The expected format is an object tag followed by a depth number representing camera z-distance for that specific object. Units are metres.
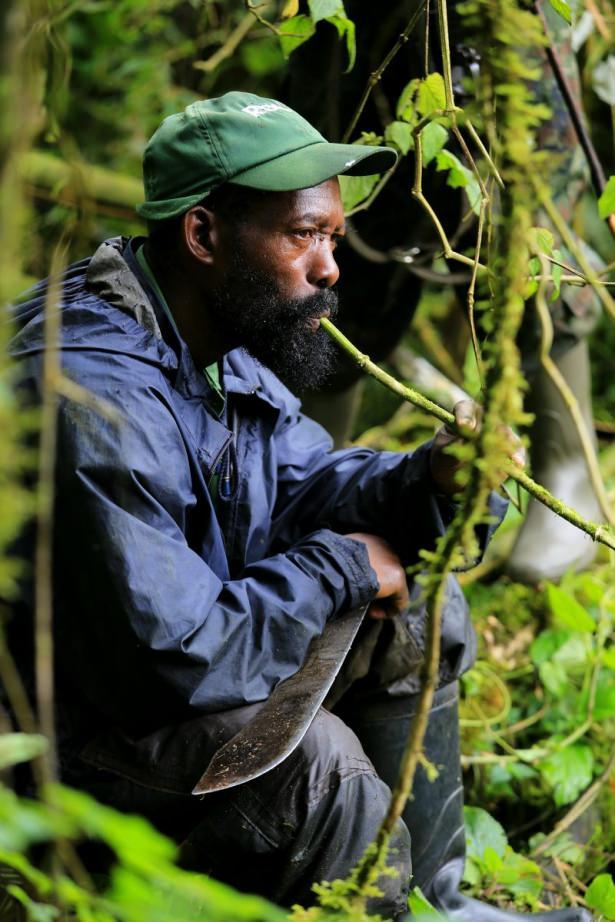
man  3.49
